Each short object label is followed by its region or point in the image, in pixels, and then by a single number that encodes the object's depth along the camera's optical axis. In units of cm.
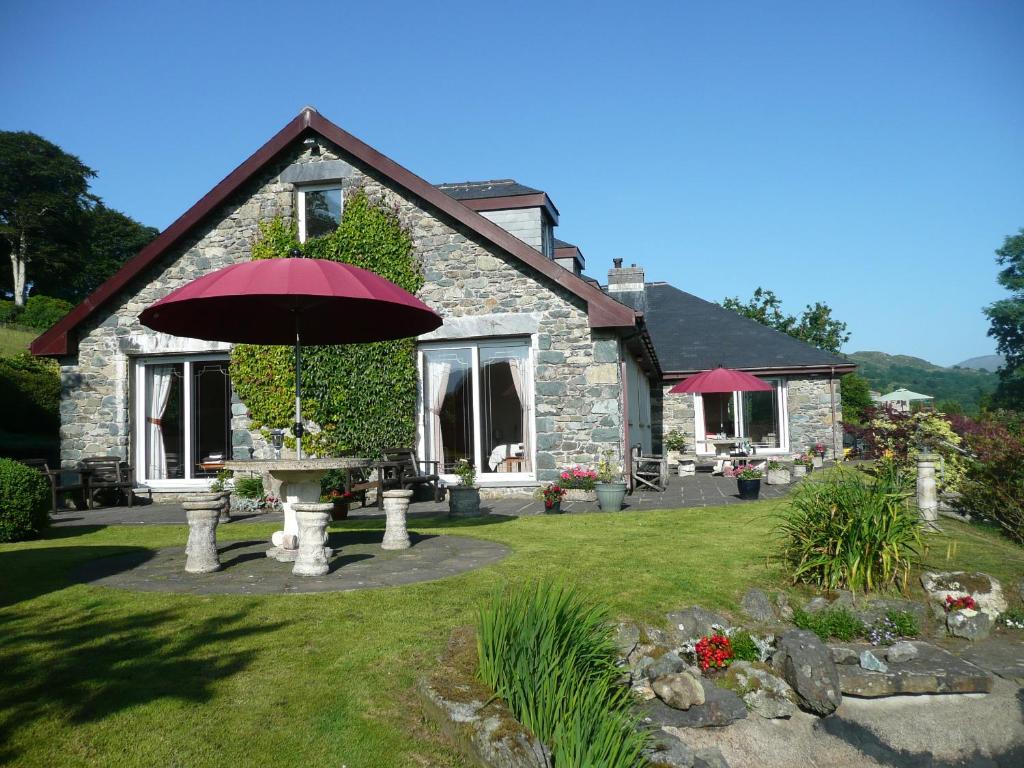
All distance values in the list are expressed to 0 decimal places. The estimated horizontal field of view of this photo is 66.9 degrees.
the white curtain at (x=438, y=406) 1310
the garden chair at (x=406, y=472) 1186
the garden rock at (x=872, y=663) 559
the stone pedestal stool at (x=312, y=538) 609
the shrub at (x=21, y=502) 863
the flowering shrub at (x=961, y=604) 645
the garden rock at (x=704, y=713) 488
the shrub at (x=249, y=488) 1194
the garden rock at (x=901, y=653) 570
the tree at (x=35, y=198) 4500
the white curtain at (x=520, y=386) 1277
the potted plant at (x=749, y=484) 1170
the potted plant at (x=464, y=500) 1041
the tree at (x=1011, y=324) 4541
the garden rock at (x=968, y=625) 632
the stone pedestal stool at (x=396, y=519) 741
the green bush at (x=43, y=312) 3161
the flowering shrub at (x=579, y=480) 1177
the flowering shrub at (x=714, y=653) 543
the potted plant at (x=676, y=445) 1953
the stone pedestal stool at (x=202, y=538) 636
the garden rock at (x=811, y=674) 524
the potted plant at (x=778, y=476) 1456
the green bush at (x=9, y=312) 3321
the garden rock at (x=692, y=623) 553
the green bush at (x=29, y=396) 1816
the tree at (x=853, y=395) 2684
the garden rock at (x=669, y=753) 435
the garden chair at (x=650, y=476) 1326
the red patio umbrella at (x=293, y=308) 593
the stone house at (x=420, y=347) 1227
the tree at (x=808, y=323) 3700
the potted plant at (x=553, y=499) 1051
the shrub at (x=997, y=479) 912
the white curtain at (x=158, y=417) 1384
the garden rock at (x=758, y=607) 600
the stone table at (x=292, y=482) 627
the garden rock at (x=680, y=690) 501
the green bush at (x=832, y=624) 605
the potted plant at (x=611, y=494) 1046
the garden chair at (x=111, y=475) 1272
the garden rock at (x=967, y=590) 654
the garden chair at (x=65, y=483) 1176
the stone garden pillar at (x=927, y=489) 898
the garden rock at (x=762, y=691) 520
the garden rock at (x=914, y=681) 546
